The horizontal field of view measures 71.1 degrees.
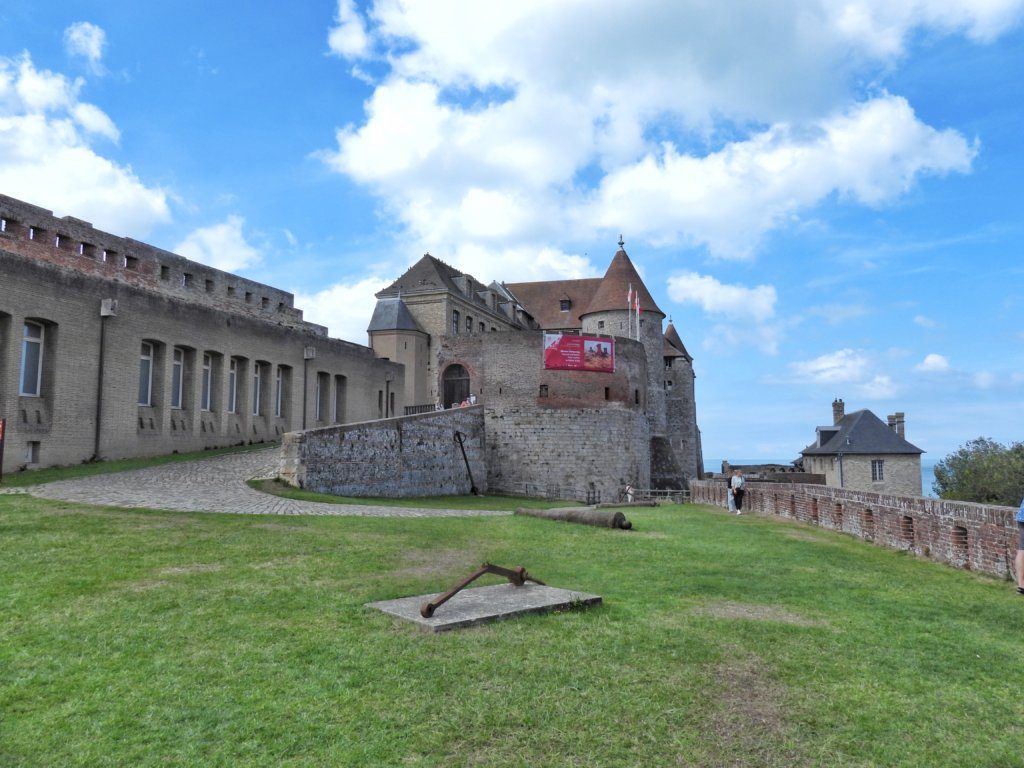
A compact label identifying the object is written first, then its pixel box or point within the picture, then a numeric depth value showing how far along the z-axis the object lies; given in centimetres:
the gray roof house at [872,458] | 4600
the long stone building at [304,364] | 1909
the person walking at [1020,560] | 701
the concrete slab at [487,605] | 541
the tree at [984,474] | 4362
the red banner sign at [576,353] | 3475
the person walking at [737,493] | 2136
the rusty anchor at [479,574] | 545
